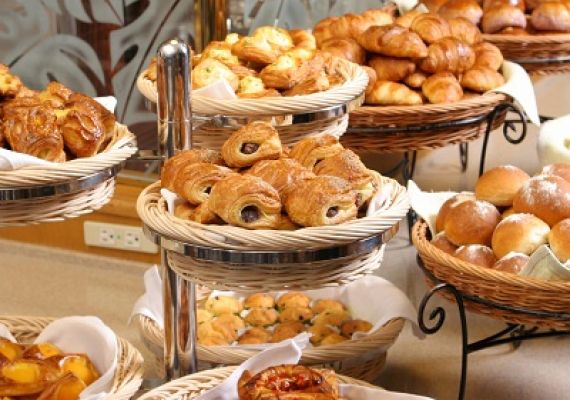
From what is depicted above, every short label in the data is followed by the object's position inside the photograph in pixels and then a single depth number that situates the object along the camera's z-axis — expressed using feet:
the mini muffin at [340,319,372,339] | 8.93
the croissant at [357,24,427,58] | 10.88
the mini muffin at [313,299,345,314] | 9.28
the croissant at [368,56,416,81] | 10.94
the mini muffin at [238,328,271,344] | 8.62
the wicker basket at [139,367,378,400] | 5.67
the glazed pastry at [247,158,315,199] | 5.39
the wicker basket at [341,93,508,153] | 10.32
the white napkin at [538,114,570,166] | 10.46
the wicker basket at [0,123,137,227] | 5.49
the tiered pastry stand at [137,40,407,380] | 5.01
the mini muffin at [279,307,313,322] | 9.18
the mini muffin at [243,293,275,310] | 9.37
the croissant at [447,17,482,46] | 11.84
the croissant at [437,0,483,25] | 12.65
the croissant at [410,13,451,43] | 11.31
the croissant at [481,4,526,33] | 12.40
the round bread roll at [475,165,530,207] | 8.80
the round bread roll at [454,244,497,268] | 8.16
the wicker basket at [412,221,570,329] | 7.38
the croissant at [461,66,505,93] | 11.09
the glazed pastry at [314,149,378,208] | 5.52
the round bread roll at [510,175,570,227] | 8.28
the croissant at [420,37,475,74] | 11.05
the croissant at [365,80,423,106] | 10.62
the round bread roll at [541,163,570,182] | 8.77
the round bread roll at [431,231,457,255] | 8.53
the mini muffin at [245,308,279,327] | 9.09
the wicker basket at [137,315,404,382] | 8.08
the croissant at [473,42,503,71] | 11.41
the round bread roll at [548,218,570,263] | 7.88
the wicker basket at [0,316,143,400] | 6.11
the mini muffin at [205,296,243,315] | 9.27
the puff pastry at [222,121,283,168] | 5.68
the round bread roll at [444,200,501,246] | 8.44
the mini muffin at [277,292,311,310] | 9.36
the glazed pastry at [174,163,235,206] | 5.43
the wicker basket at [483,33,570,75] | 12.03
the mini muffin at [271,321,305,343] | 8.71
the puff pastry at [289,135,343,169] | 5.76
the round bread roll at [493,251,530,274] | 7.81
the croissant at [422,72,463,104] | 10.66
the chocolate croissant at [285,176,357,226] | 5.08
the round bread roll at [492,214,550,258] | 8.05
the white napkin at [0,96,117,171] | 5.55
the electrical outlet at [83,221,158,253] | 12.45
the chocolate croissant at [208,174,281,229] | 5.11
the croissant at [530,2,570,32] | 12.18
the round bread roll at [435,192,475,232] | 8.79
